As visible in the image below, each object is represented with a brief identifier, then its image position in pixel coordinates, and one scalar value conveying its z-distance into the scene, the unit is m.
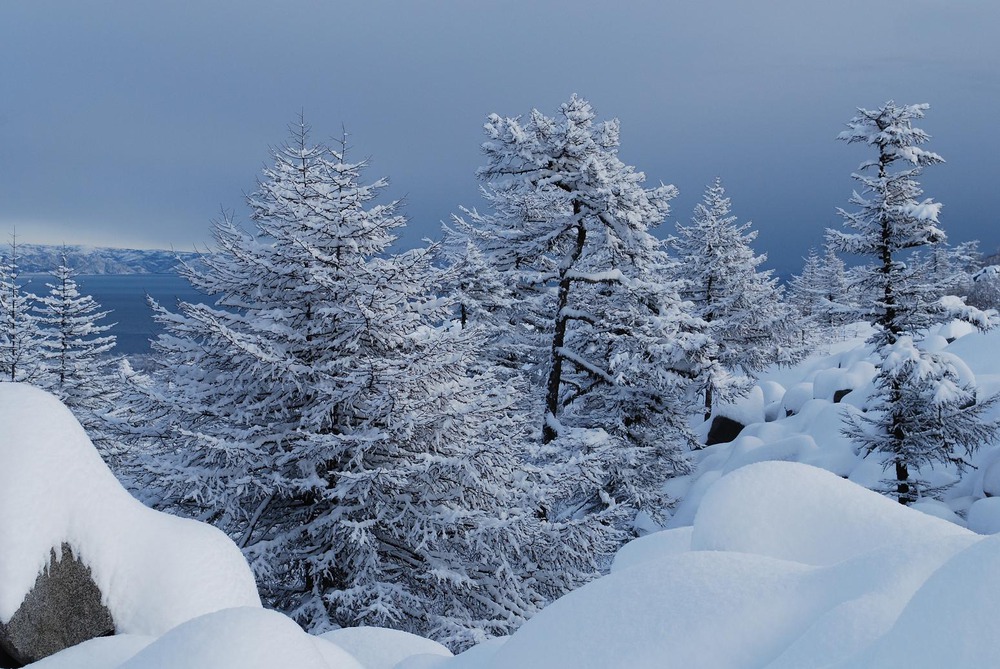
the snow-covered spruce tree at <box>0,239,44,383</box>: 25.19
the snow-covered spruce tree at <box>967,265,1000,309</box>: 58.63
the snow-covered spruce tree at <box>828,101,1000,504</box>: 12.73
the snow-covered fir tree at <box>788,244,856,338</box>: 68.69
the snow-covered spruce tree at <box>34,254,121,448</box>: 27.62
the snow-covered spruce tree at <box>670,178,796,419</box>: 28.30
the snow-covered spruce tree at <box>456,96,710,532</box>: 13.91
